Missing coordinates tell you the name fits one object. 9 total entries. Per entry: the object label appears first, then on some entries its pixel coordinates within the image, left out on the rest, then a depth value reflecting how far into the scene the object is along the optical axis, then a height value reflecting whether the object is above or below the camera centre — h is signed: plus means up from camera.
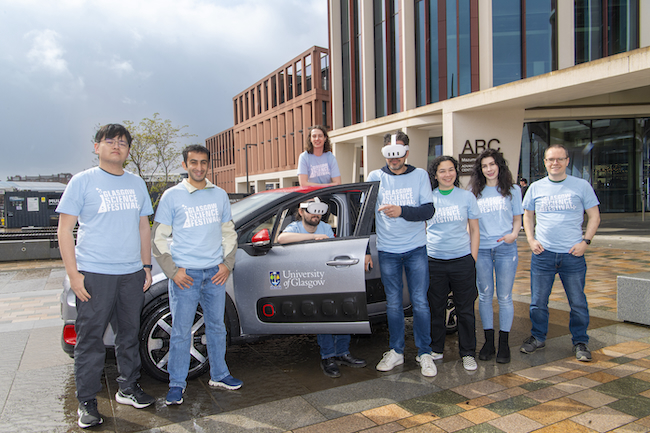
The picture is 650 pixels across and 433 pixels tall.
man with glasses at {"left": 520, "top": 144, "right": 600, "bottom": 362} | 3.91 -0.40
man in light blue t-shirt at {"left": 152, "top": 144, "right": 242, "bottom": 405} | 3.12 -0.36
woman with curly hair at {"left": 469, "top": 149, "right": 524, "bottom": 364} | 3.90 -0.40
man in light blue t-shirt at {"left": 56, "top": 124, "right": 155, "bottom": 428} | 2.87 -0.36
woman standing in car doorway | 5.11 +0.42
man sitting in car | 3.62 -0.29
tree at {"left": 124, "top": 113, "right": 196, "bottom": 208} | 17.45 +2.03
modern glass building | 16.58 +4.42
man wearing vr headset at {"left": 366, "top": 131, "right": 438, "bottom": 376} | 3.65 -0.40
